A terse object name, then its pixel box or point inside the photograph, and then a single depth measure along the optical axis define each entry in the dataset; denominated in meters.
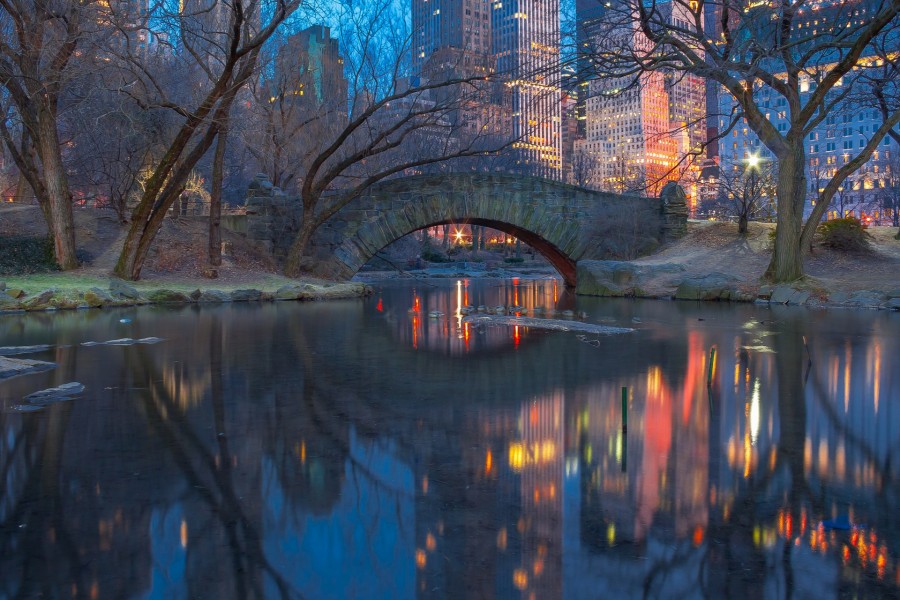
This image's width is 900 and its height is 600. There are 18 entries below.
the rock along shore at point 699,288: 21.88
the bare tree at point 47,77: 21.25
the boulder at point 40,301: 20.36
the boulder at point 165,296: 23.02
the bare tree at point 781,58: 19.39
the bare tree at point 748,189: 30.79
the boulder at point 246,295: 24.59
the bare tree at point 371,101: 25.61
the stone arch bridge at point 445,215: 28.95
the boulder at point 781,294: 22.56
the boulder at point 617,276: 27.53
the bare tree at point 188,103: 20.58
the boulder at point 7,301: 20.08
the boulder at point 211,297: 24.05
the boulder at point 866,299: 21.28
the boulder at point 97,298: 21.53
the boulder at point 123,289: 22.27
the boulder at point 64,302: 20.97
